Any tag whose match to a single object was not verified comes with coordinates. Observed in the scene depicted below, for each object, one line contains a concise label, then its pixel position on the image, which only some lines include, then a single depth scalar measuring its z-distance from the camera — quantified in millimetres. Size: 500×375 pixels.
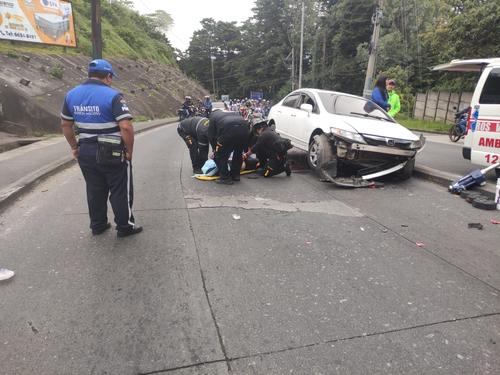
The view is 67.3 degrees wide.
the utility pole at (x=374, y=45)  14984
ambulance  6406
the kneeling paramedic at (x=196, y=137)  7052
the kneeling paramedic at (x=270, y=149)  7023
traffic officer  3904
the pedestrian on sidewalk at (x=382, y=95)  8484
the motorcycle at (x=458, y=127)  13766
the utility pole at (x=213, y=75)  78931
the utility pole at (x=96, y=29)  12352
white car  6586
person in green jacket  8841
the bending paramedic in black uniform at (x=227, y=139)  6312
